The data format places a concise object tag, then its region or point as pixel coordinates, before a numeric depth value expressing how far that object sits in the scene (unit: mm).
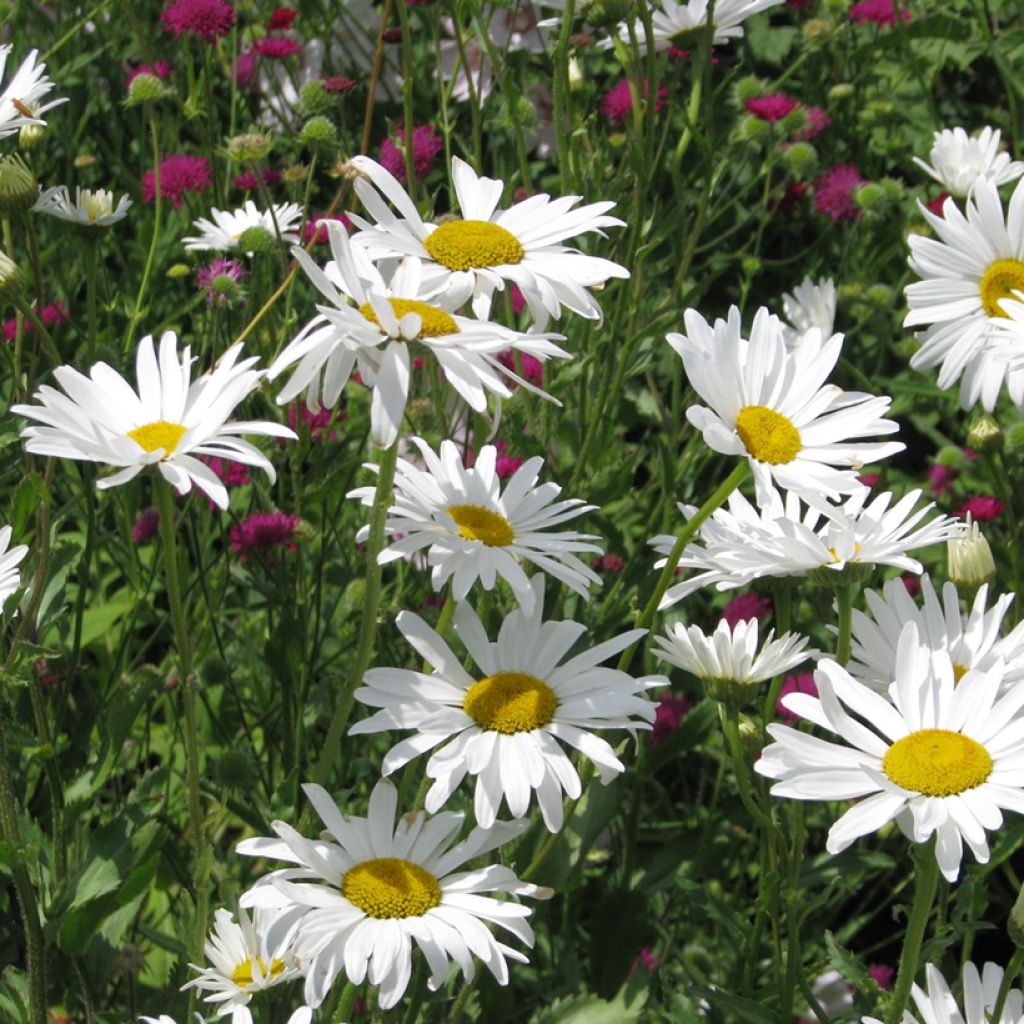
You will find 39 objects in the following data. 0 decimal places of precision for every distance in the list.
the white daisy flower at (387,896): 605
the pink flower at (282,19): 1051
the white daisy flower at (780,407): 663
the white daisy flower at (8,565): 659
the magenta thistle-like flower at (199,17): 946
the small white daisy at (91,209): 849
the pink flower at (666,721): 892
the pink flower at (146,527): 897
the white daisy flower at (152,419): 610
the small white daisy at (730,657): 680
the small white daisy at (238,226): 904
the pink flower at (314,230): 940
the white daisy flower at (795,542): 664
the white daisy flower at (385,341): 607
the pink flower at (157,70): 1003
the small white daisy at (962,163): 921
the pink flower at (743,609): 887
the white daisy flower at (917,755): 594
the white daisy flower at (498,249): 660
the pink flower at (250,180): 965
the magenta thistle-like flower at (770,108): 988
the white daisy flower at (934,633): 666
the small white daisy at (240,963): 658
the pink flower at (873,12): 1113
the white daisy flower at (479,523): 643
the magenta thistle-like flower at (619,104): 1004
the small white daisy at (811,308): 979
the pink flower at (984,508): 901
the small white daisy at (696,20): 902
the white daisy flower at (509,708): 628
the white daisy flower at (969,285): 818
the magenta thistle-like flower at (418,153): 930
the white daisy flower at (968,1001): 667
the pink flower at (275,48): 999
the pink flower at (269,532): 821
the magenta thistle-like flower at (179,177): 958
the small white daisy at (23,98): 772
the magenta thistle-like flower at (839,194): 1068
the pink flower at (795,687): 867
